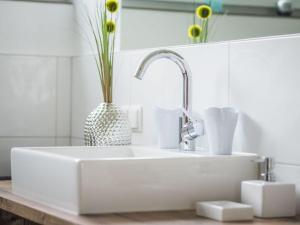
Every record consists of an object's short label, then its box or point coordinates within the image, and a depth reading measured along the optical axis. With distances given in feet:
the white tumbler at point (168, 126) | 6.45
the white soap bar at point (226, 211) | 4.83
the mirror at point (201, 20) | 5.78
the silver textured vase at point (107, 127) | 7.15
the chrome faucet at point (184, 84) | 6.11
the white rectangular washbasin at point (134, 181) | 5.05
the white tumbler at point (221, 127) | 5.71
